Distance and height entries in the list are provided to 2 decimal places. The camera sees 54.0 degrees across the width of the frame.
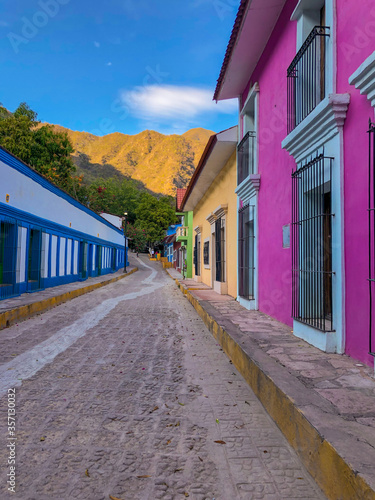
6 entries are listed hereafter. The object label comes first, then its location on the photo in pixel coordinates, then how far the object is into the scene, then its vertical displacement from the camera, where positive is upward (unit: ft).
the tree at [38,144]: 92.79 +31.52
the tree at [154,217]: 179.01 +21.68
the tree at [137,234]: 181.37 +13.55
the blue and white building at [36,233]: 32.89 +3.28
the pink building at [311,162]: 11.85 +4.33
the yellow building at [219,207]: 32.12 +5.89
